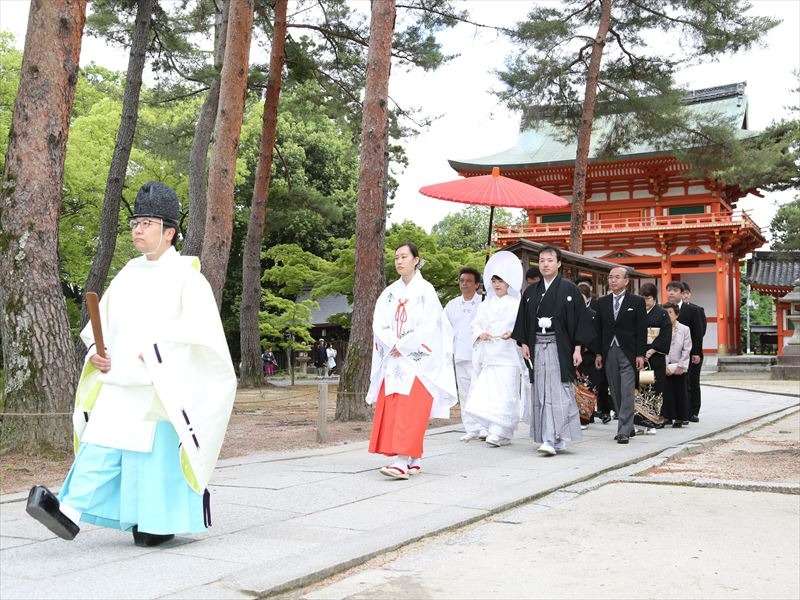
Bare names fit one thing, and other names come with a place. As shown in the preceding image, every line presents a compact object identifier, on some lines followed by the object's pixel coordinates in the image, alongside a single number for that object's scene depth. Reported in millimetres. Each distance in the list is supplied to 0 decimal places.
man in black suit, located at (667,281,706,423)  10883
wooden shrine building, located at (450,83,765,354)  30000
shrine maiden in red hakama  6184
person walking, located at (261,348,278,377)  29756
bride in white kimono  8148
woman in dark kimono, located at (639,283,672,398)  9414
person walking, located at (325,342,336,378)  28125
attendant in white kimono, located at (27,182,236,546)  3896
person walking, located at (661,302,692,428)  10453
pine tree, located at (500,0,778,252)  16047
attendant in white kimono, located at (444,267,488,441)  9242
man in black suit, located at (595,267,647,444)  8594
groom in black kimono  7477
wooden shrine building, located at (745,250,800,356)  29002
